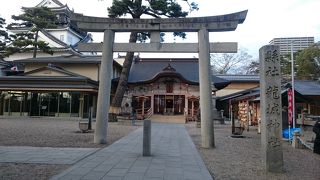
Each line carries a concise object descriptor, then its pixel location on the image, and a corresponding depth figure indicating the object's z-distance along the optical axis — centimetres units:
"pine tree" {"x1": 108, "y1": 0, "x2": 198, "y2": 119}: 1677
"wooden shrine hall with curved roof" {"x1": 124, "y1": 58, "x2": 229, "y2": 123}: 2426
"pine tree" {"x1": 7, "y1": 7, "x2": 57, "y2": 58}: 2319
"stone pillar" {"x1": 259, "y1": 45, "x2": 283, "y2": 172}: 524
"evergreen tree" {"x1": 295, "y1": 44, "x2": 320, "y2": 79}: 2773
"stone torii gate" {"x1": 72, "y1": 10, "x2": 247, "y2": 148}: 830
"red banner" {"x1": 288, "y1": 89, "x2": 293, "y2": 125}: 992
